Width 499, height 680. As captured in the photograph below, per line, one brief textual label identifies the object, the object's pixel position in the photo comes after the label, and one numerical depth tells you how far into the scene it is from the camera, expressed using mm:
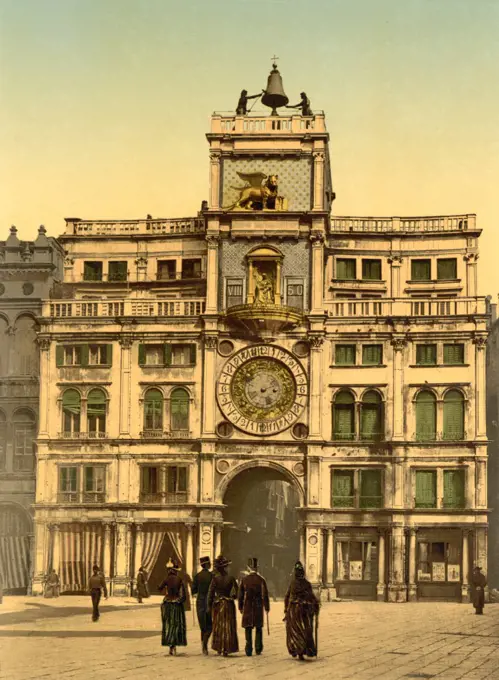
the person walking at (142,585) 57938
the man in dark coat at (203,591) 31142
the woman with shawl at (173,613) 30781
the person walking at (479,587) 49938
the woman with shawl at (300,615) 29625
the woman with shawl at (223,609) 30172
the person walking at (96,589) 44281
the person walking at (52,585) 60938
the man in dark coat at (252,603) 30172
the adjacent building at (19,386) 65312
